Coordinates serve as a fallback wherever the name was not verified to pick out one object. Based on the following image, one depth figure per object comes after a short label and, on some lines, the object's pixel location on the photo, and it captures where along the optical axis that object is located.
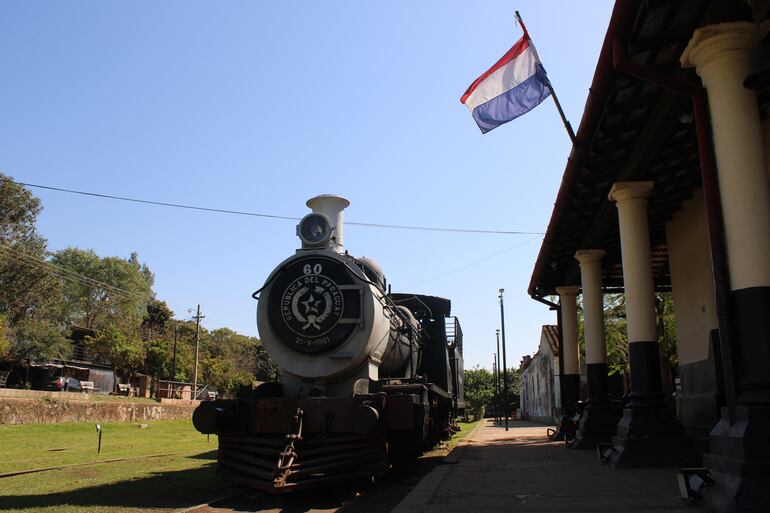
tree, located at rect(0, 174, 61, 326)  39.84
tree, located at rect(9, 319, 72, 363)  34.84
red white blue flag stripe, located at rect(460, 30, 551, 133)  8.78
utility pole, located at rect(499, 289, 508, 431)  30.87
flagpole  8.18
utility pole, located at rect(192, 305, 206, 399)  44.90
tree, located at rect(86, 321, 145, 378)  44.47
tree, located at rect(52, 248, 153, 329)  63.16
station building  5.01
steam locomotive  7.16
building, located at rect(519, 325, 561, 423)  32.47
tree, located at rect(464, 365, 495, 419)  63.13
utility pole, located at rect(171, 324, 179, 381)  48.33
